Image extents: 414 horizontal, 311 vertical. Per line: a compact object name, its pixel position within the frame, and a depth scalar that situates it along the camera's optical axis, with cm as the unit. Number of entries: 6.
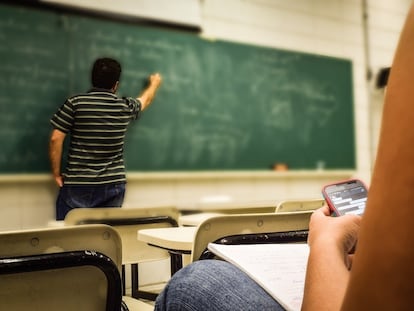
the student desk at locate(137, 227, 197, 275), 162
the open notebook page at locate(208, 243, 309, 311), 68
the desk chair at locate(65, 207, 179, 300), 219
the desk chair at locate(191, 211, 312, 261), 141
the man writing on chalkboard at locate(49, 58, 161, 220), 317
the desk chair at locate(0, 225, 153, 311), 113
